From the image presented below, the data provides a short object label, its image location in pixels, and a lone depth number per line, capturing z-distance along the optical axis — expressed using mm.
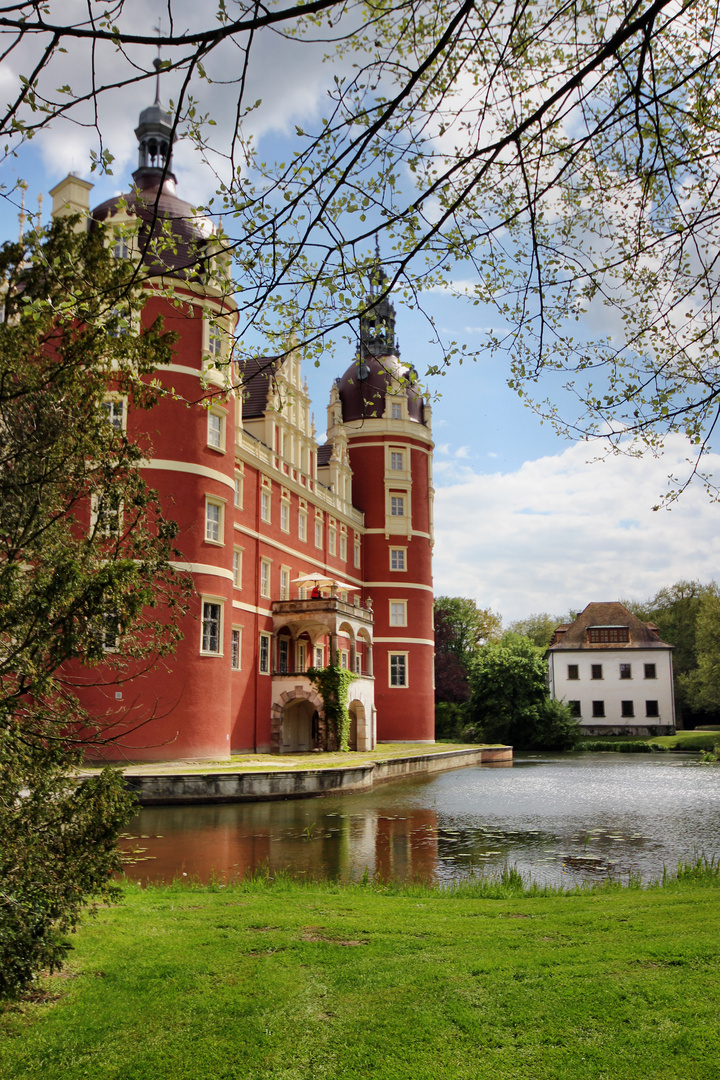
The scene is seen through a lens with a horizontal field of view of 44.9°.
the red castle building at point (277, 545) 23422
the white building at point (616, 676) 61719
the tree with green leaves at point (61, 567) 4887
